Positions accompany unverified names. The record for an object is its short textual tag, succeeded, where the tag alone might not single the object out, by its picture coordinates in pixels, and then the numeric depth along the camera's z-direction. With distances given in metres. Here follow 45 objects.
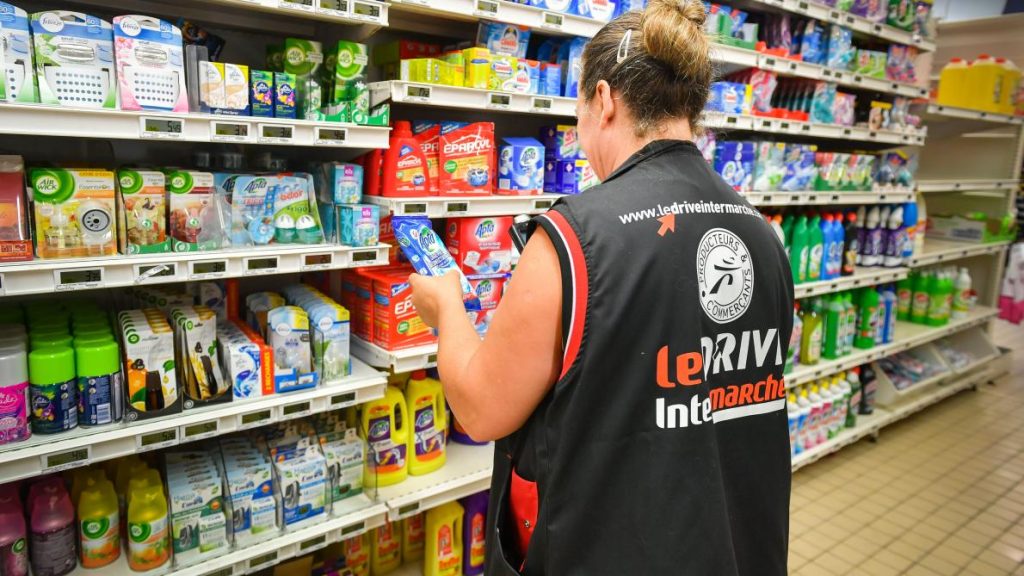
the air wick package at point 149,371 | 1.88
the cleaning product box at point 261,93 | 2.00
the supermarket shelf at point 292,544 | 2.00
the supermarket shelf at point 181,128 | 1.61
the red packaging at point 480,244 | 2.57
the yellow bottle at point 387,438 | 2.50
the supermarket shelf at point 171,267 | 1.67
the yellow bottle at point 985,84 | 5.32
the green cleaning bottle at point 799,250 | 3.90
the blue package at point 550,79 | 2.70
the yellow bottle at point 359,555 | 2.72
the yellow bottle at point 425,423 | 2.63
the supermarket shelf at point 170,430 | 1.71
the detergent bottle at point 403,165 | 2.31
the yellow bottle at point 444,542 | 2.77
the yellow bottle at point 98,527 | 1.96
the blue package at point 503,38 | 2.51
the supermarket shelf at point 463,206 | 2.32
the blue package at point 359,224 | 2.24
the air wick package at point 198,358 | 2.00
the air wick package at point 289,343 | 2.16
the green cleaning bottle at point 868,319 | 4.48
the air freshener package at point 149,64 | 1.75
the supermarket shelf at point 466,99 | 2.22
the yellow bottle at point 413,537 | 2.92
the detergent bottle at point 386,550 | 2.83
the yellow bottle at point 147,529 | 1.96
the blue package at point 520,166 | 2.67
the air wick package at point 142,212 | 1.86
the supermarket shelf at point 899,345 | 3.98
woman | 1.13
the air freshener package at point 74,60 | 1.65
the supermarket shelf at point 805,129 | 3.32
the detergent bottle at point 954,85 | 5.51
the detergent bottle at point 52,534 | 1.90
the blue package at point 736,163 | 3.40
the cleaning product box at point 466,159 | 2.46
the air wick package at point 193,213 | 1.95
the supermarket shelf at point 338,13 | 1.90
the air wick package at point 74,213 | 1.73
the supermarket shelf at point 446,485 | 2.47
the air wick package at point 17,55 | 1.59
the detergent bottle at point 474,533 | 2.82
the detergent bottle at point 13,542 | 1.84
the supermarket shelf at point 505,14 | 2.24
